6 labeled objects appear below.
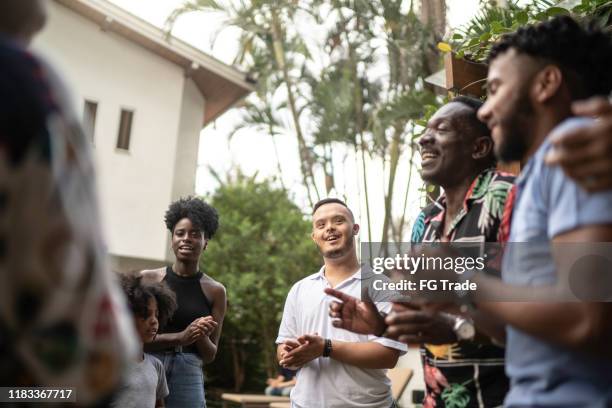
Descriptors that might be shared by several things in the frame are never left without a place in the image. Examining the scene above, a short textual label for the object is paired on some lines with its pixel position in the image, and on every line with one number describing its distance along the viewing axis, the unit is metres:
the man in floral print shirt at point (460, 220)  2.28
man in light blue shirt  1.44
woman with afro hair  4.32
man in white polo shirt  3.52
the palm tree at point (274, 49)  15.10
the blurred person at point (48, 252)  1.09
